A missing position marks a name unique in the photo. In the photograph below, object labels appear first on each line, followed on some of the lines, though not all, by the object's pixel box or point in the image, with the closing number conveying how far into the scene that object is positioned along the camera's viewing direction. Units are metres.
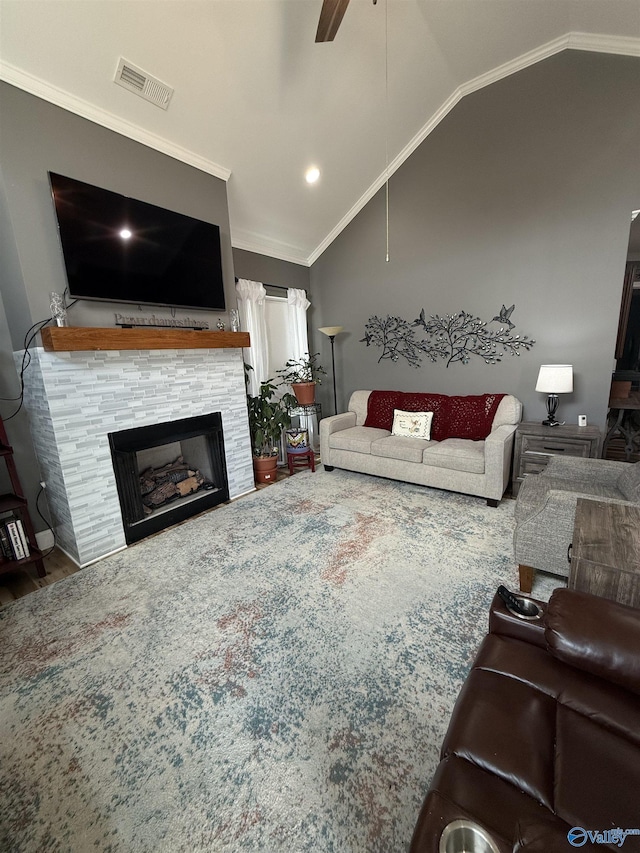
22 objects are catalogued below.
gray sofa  2.79
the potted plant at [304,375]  3.98
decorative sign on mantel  2.36
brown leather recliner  0.63
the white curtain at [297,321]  4.32
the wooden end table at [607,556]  1.22
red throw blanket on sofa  3.32
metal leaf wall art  3.33
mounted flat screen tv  2.09
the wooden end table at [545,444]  2.68
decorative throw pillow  3.48
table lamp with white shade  2.79
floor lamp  4.11
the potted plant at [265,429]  3.60
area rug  1.00
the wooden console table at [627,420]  3.55
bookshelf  2.04
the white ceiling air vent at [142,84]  2.03
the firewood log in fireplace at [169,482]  2.80
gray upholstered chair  1.73
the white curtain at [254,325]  3.70
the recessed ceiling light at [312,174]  3.32
